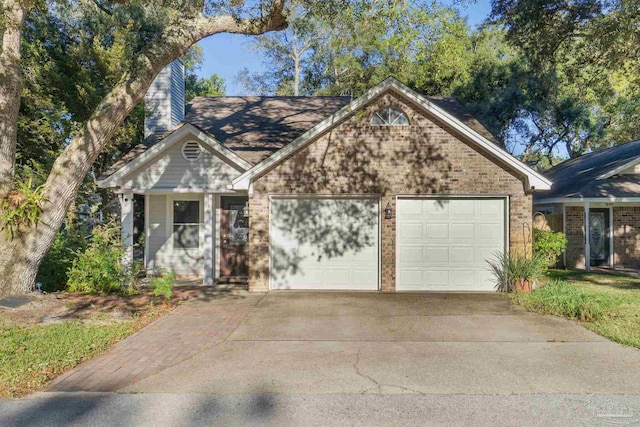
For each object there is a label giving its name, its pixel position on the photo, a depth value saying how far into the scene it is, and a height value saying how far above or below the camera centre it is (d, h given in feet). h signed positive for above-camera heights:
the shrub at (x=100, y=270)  32.78 -3.44
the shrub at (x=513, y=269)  34.14 -3.43
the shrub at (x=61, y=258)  34.45 -2.75
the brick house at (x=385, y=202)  35.22 +1.78
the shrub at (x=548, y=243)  38.64 -1.59
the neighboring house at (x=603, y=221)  50.85 +0.45
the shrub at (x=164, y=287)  29.68 -4.21
